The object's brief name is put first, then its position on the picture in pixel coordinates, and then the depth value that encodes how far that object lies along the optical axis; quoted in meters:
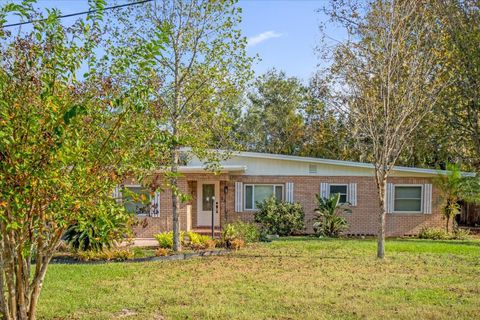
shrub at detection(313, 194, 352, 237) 17.23
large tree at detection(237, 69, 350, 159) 31.33
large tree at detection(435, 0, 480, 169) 16.84
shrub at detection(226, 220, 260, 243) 14.40
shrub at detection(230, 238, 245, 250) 13.15
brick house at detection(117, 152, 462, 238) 17.94
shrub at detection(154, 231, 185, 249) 13.49
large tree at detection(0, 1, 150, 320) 4.08
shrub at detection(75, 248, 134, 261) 11.24
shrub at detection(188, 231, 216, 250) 13.38
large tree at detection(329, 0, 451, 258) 11.52
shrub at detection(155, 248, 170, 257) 11.74
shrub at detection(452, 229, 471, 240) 17.11
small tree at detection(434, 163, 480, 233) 17.22
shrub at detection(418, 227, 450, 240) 17.08
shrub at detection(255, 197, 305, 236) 17.58
